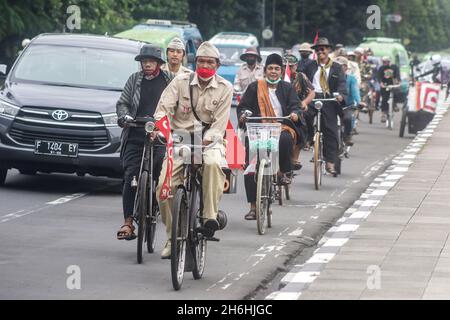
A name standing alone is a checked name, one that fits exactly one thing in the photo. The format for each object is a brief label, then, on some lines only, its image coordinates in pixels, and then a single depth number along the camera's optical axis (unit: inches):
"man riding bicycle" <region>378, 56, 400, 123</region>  1493.6
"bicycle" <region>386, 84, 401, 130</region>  1469.0
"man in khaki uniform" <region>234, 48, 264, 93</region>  903.7
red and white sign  1323.8
